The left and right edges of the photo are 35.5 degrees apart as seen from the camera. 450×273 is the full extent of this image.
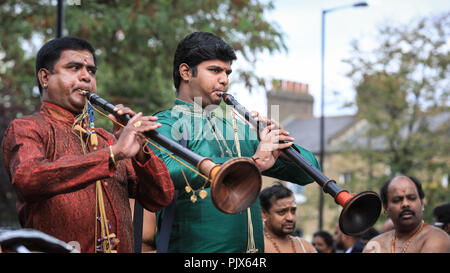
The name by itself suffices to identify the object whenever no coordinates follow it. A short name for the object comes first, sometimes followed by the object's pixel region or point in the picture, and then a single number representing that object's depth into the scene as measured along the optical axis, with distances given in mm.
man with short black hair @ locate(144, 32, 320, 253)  3609
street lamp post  22012
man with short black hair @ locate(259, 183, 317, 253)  6570
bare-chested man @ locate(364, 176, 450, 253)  5750
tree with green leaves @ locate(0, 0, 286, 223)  12695
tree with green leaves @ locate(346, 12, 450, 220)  24609
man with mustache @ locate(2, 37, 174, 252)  3064
